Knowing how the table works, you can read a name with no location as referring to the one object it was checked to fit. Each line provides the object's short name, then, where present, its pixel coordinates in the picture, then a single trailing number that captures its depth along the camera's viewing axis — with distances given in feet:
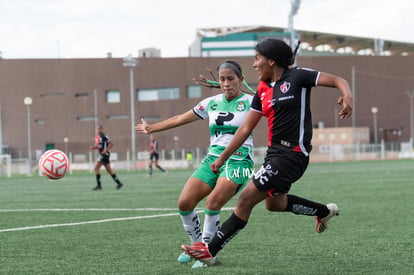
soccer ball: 36.45
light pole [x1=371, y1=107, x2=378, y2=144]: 277.15
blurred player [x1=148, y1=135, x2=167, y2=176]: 111.86
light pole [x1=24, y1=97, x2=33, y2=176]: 139.88
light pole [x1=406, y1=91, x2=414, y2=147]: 291.99
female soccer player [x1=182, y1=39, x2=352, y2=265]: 20.71
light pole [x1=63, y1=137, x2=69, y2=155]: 275.80
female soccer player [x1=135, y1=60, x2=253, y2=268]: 24.27
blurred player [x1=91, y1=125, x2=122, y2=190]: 77.43
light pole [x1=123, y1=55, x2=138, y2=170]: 181.15
